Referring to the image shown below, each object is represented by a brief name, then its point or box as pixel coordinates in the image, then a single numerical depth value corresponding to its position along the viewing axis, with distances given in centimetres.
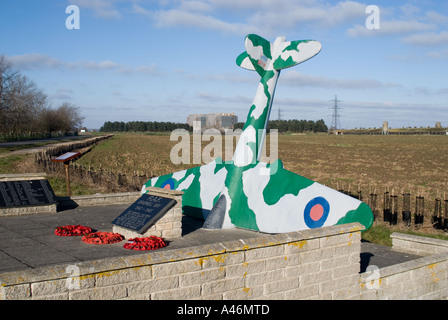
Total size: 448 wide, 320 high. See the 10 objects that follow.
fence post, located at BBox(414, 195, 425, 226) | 1462
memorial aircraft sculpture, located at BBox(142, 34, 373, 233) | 1053
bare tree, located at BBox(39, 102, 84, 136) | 10400
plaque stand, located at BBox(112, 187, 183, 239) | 1023
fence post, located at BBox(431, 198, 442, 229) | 1427
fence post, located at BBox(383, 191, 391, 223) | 1504
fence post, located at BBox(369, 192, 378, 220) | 1550
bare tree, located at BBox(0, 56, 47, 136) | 4932
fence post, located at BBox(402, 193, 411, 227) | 1452
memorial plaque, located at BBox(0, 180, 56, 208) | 1286
